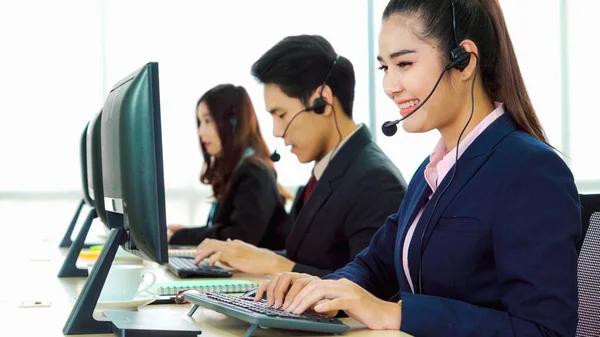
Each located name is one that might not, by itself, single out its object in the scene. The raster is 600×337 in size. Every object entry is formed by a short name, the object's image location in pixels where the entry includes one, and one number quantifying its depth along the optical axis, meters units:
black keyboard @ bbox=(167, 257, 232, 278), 2.04
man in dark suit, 2.11
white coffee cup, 1.46
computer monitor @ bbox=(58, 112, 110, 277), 1.85
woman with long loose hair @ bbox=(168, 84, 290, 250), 3.22
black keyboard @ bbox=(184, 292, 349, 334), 1.16
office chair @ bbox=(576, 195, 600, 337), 1.46
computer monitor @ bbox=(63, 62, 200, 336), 1.17
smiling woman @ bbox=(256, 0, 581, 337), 1.18
